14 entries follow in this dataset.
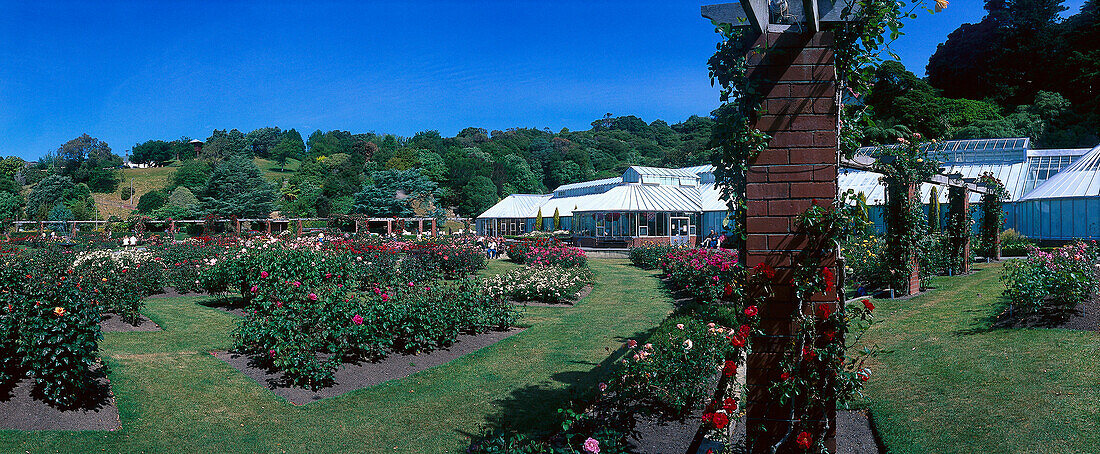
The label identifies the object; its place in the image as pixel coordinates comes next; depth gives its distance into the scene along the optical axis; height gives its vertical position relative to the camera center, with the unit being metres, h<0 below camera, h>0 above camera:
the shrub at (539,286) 12.71 -1.26
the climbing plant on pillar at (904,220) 10.41 -0.03
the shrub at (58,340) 4.93 -0.86
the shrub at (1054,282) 6.74 -0.71
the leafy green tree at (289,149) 95.69 +12.05
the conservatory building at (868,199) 23.42 +0.99
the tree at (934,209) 15.79 +0.22
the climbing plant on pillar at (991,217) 14.82 +0.00
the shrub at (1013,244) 18.80 -0.86
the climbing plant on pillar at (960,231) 12.93 -0.28
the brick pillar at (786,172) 2.90 +0.22
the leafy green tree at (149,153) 99.94 +12.06
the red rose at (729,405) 3.02 -0.88
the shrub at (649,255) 21.58 -1.16
